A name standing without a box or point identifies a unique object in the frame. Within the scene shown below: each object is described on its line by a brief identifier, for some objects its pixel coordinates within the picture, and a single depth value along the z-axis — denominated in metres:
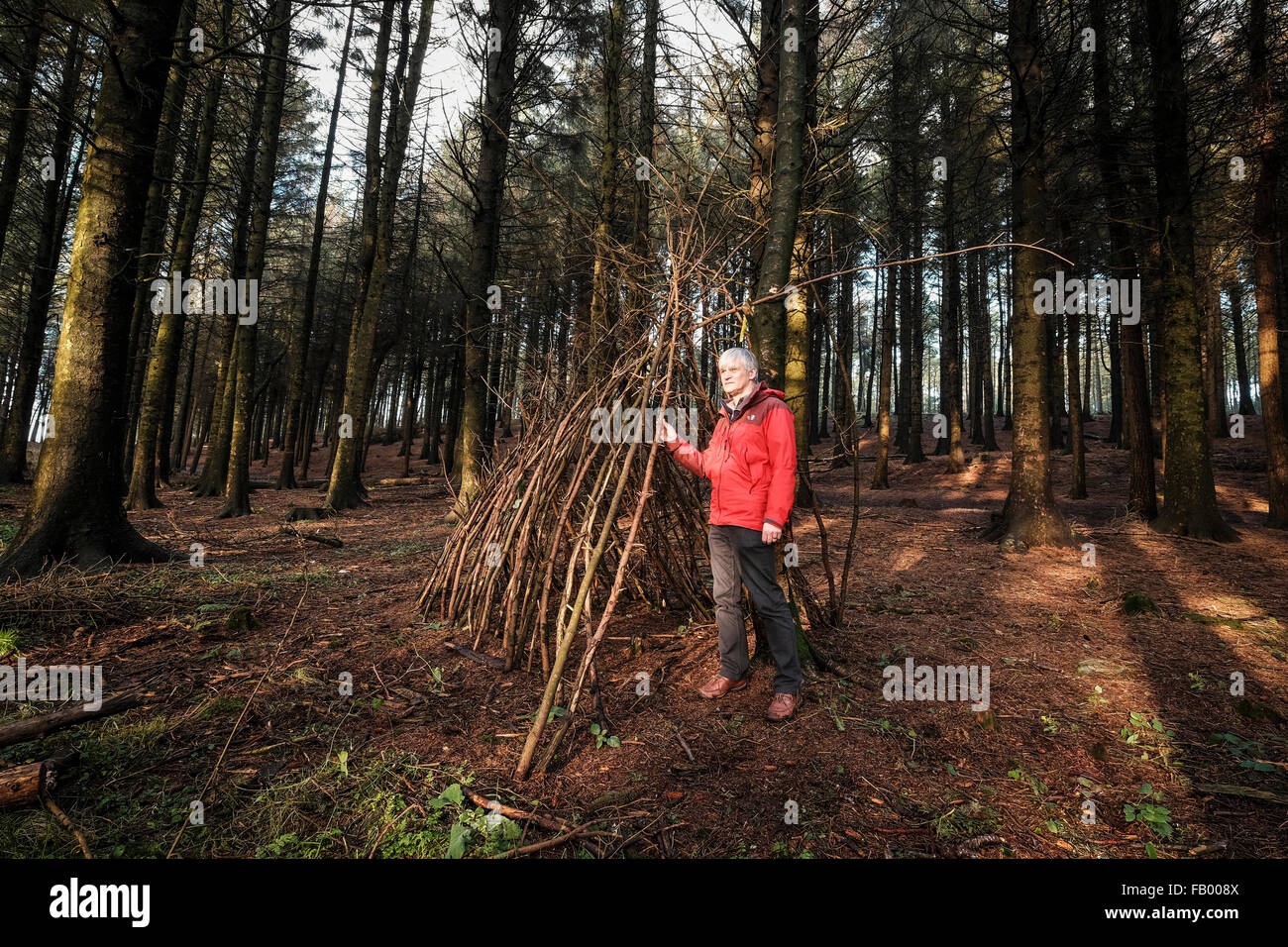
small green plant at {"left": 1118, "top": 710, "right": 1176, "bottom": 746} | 2.76
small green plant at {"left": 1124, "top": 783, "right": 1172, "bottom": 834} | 2.12
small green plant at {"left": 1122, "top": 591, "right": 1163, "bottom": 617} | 4.44
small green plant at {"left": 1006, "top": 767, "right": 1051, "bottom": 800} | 2.32
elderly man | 2.85
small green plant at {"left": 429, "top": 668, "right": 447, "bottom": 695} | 3.04
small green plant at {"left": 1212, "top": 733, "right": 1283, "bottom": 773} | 2.51
